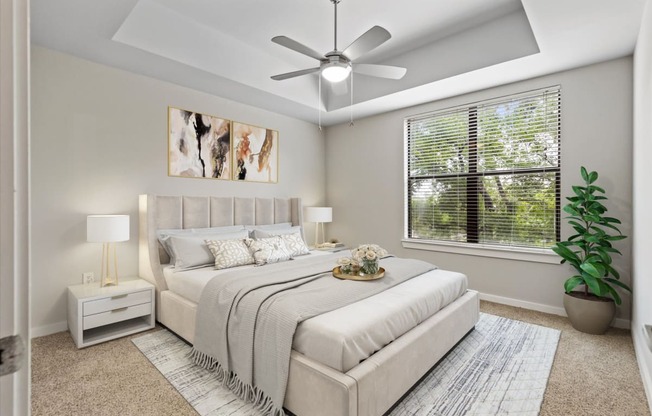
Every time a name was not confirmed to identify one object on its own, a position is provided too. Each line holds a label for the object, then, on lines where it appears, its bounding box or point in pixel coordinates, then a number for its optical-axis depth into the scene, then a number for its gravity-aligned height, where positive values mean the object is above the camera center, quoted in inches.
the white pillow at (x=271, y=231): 152.0 -13.3
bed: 64.3 -34.2
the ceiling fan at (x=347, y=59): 91.1 +47.0
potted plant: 111.4 -20.5
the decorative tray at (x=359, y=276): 100.3 -23.1
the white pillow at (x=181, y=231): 128.8 -11.9
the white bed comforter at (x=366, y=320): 66.3 -28.0
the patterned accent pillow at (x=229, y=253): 122.7 -19.4
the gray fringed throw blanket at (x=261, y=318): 73.2 -29.3
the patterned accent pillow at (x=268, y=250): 129.0 -19.2
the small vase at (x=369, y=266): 103.9 -20.3
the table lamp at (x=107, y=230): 110.8 -8.9
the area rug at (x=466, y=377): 76.5 -48.7
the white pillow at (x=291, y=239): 146.2 -16.4
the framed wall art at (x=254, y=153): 170.1 +29.3
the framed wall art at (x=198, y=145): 146.6 +29.5
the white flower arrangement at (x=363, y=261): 103.5 -18.8
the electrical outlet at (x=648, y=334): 64.1 -27.3
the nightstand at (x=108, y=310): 105.2 -37.4
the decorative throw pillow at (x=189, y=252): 122.3 -18.7
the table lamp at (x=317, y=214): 191.2 -5.5
